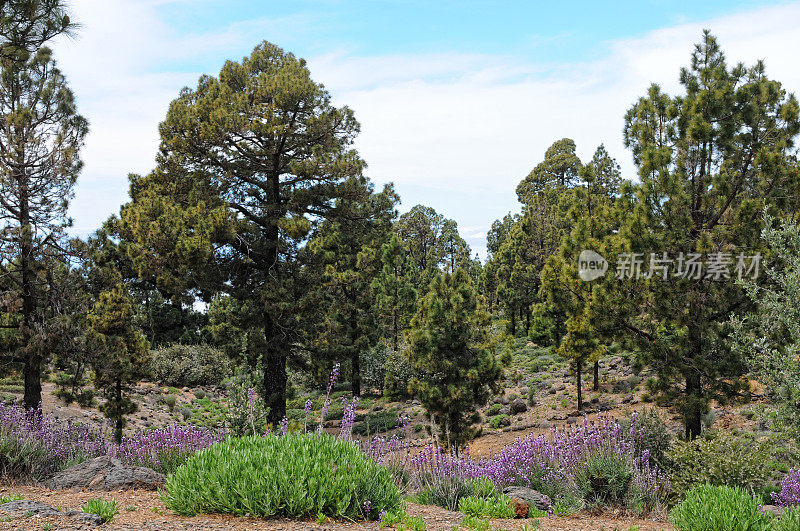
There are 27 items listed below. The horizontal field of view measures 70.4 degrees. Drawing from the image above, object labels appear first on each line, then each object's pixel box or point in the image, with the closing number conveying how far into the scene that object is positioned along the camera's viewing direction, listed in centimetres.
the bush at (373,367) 2731
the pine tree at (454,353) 1395
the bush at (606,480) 736
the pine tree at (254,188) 1631
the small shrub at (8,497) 661
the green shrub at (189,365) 2847
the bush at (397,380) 2520
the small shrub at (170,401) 2327
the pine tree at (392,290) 2536
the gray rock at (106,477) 766
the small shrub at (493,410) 2089
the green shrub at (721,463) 799
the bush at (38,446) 902
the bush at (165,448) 914
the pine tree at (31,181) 1345
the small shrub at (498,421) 1902
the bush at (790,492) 809
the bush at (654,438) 993
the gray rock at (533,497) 702
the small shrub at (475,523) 525
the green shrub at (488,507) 605
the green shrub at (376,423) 1973
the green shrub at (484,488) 688
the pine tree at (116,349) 1398
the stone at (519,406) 2014
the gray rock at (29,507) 562
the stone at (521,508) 643
